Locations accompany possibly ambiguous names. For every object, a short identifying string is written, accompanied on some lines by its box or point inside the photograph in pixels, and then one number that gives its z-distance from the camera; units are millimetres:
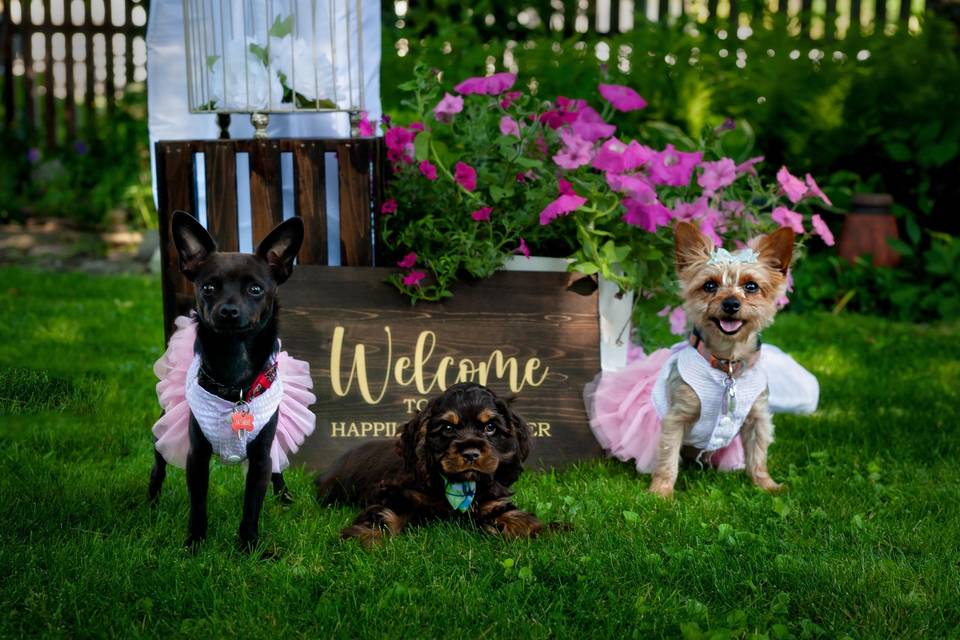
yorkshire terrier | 3598
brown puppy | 3049
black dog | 2746
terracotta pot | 7043
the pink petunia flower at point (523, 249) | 4023
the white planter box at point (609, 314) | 4137
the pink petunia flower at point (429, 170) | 3992
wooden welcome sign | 3979
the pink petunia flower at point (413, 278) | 3953
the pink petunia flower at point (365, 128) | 4211
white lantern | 3760
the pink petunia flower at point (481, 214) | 3918
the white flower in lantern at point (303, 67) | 3799
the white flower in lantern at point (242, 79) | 3750
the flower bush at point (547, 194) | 3988
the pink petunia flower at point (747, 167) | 4109
